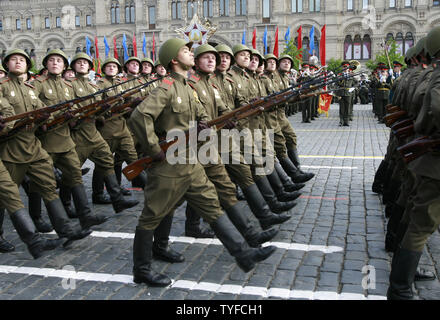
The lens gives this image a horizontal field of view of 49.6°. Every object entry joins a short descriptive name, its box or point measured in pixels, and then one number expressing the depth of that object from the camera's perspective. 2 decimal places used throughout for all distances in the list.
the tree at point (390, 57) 34.84
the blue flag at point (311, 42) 25.00
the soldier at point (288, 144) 7.75
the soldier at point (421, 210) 3.56
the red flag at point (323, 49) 20.50
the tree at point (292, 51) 33.16
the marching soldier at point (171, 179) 4.04
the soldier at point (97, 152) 6.56
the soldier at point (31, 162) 5.21
